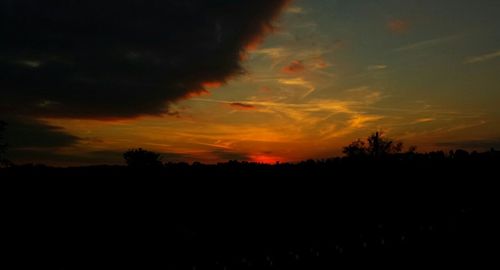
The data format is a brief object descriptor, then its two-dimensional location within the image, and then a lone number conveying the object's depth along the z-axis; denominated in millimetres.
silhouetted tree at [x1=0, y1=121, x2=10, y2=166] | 36738
